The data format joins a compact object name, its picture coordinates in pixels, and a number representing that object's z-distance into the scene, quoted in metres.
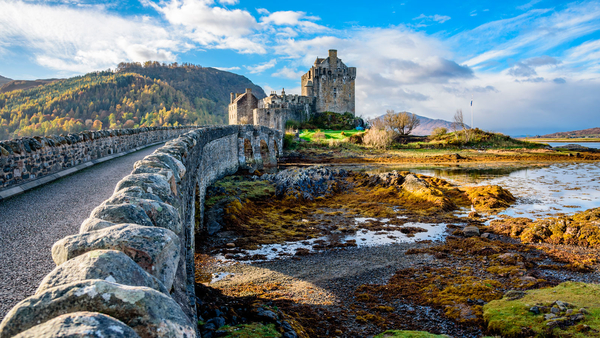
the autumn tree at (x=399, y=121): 49.24
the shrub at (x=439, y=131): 48.16
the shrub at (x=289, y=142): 43.25
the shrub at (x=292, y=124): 49.24
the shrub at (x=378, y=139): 41.22
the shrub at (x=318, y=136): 44.44
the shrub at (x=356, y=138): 43.66
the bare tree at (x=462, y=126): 44.72
